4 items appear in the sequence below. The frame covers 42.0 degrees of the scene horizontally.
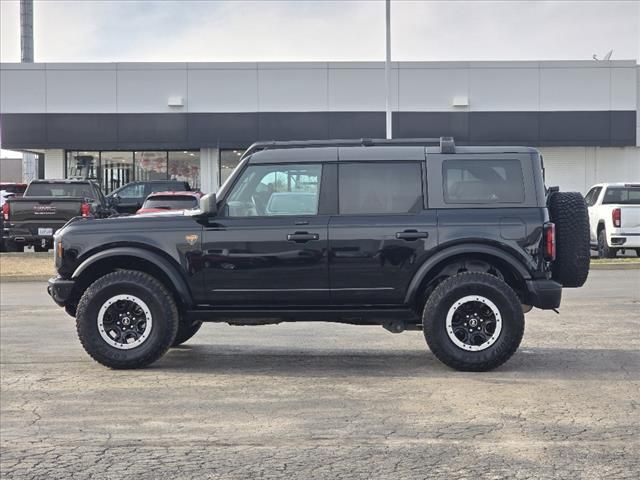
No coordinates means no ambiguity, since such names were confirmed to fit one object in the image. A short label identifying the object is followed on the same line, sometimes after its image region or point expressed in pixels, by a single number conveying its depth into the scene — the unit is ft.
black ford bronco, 23.98
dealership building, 109.19
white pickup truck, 62.13
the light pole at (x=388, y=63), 89.04
